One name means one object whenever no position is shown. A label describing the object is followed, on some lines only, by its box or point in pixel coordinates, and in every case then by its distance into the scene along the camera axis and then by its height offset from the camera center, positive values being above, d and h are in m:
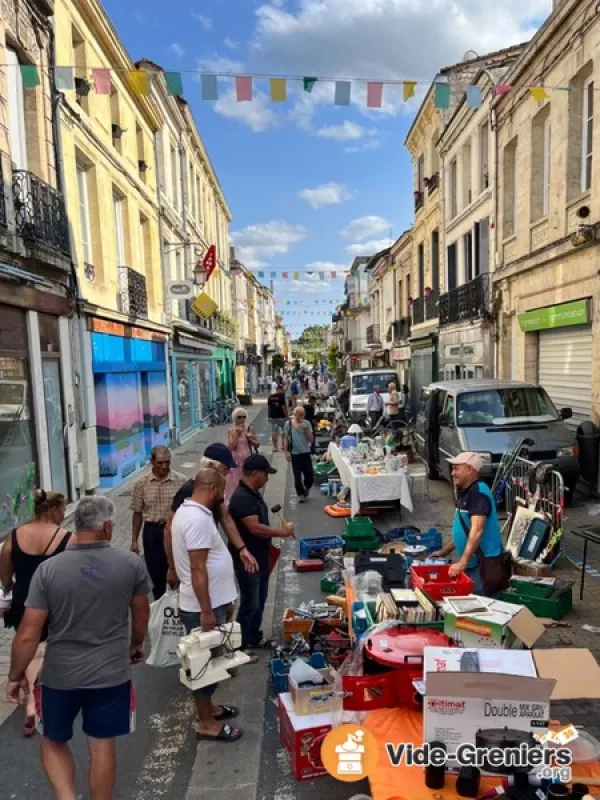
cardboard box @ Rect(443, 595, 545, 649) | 3.45 -1.71
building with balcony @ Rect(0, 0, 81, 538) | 7.82 +1.21
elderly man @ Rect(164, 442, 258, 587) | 4.24 -1.26
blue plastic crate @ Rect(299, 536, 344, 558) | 6.99 -2.32
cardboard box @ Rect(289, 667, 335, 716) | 3.27 -1.99
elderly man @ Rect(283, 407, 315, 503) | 9.80 -1.54
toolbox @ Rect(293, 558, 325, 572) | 6.63 -2.43
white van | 21.28 -0.89
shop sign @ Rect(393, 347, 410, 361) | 27.22 +0.17
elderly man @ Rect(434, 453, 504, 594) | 4.33 -1.31
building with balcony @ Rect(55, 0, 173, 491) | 10.53 +2.77
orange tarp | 2.63 -2.04
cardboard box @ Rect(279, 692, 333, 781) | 3.17 -2.17
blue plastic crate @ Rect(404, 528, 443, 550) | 6.97 -2.27
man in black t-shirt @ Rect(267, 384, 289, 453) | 17.14 -1.51
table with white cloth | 8.23 -1.93
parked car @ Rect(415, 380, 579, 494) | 8.58 -1.18
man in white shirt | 3.52 -1.37
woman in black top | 3.51 -1.14
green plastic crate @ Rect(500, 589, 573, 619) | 5.12 -2.31
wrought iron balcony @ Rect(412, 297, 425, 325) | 23.55 +1.98
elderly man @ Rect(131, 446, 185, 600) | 5.12 -1.33
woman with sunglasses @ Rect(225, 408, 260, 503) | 7.64 -1.17
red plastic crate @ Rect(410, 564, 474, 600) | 4.11 -1.71
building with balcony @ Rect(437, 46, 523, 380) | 15.53 +3.88
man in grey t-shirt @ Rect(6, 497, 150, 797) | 2.71 -1.37
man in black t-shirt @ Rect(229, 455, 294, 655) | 4.48 -1.41
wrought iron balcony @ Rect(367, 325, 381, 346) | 37.59 +1.56
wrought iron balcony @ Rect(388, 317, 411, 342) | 27.75 +1.42
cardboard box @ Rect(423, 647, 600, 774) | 2.69 -1.68
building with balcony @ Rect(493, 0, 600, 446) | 10.05 +2.87
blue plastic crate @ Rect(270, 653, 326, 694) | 3.90 -2.27
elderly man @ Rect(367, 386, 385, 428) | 17.42 -1.53
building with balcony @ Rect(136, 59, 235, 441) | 17.53 +4.23
